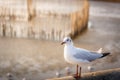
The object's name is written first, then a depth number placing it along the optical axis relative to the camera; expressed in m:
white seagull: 3.43
